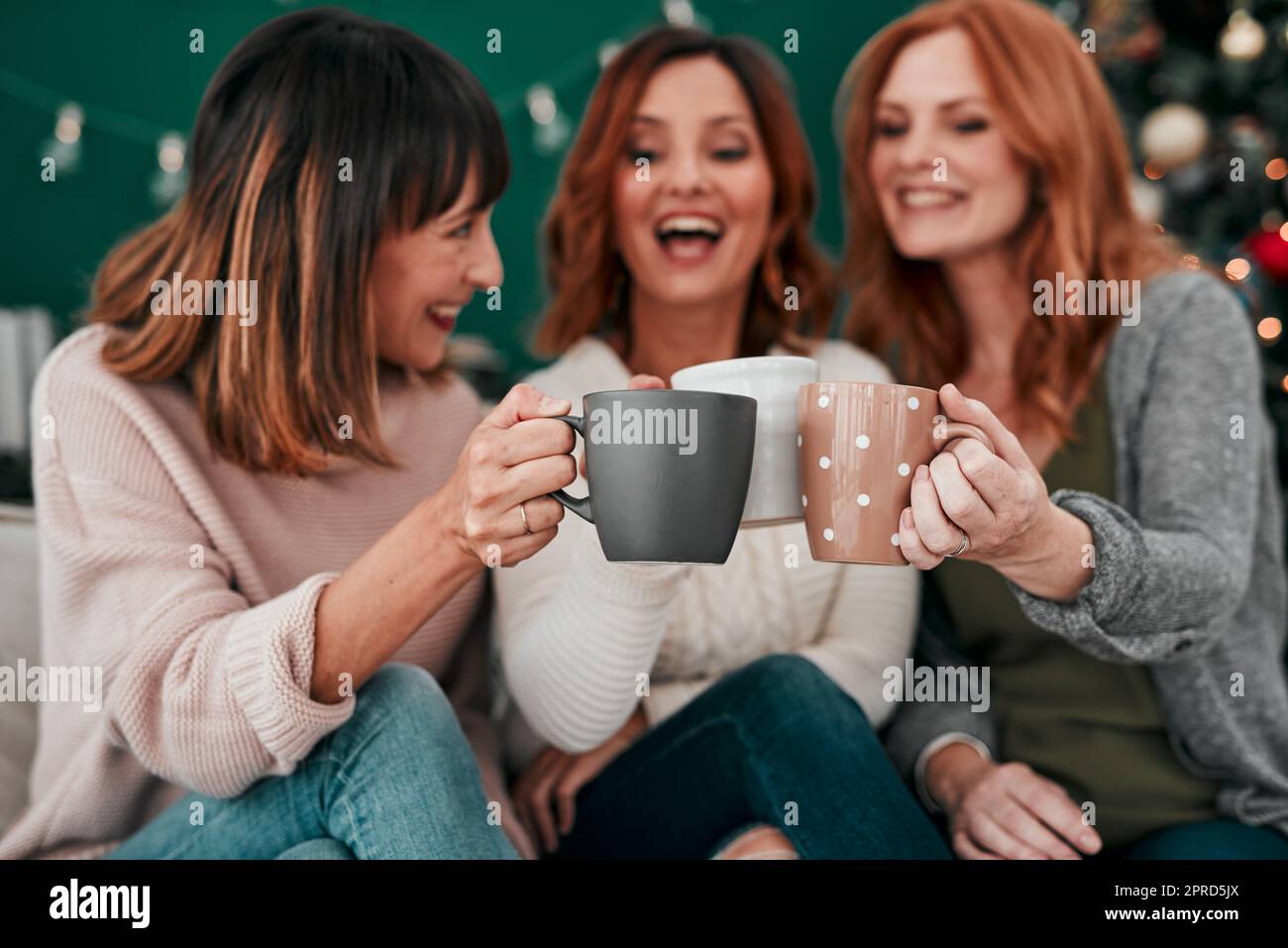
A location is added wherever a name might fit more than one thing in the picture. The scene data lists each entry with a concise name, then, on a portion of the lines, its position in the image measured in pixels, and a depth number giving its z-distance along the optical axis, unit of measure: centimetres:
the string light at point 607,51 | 134
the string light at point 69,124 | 151
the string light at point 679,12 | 171
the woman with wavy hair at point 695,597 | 94
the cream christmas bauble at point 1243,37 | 178
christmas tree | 181
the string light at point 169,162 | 144
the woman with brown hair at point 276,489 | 82
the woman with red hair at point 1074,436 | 101
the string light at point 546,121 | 141
